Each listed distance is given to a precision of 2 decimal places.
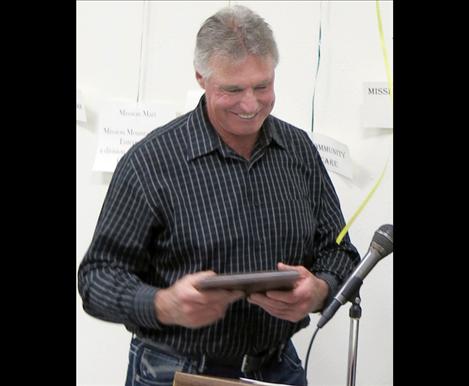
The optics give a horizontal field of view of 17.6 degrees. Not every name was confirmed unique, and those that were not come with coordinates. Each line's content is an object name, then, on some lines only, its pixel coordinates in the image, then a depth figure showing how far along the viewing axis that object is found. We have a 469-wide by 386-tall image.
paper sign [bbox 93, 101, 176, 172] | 3.22
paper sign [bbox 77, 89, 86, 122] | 3.23
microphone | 2.80
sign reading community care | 3.14
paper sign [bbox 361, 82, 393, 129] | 3.11
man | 2.79
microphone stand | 2.86
